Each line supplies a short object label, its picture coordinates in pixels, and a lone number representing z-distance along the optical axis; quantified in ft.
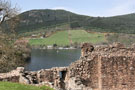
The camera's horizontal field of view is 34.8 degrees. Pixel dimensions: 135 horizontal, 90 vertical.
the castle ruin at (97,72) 47.83
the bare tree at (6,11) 72.54
